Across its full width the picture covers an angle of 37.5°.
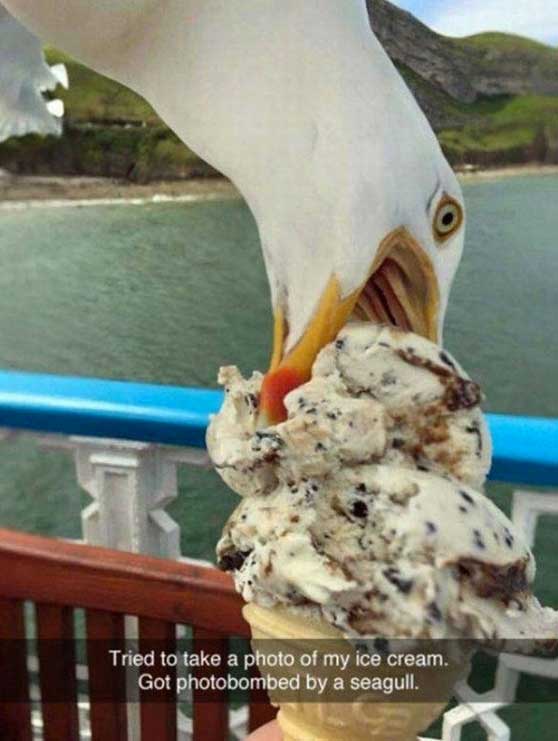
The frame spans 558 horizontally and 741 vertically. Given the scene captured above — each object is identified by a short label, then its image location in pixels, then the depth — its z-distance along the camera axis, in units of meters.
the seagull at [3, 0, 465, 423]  0.28
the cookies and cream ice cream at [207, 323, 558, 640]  0.24
